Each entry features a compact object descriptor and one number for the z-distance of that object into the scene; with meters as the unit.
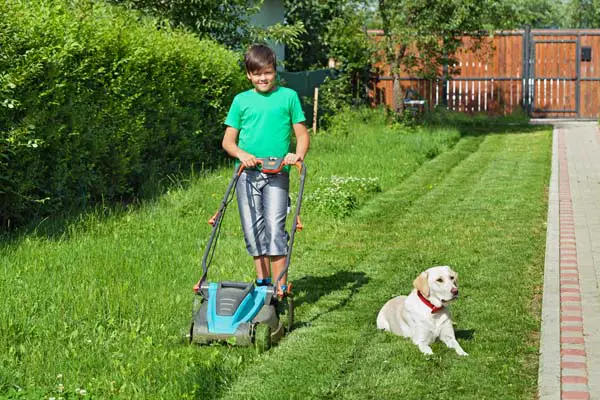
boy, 7.10
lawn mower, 6.56
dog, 6.62
